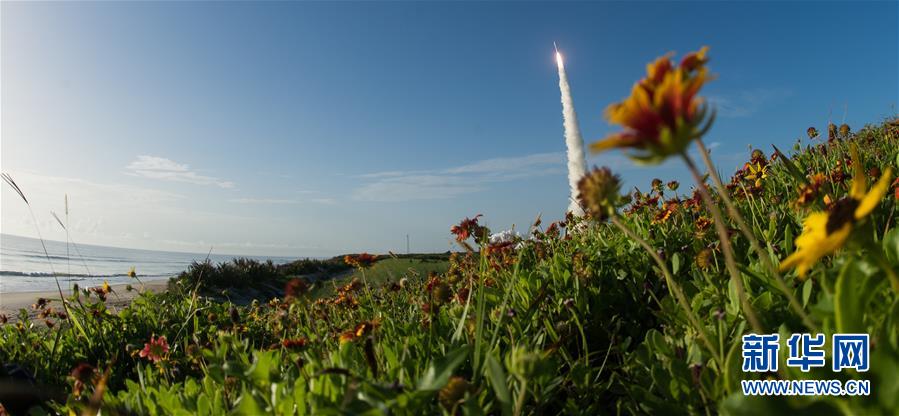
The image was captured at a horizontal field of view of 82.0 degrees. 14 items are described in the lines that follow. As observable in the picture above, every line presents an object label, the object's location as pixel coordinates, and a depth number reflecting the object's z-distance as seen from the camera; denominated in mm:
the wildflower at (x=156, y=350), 593
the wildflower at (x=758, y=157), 2631
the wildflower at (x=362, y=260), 713
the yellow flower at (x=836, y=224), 227
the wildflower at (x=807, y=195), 408
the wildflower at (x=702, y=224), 719
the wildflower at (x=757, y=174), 2327
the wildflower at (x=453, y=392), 330
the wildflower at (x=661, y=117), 237
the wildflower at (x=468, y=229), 766
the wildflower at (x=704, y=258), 519
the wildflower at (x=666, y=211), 805
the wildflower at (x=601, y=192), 306
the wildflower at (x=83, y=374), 477
